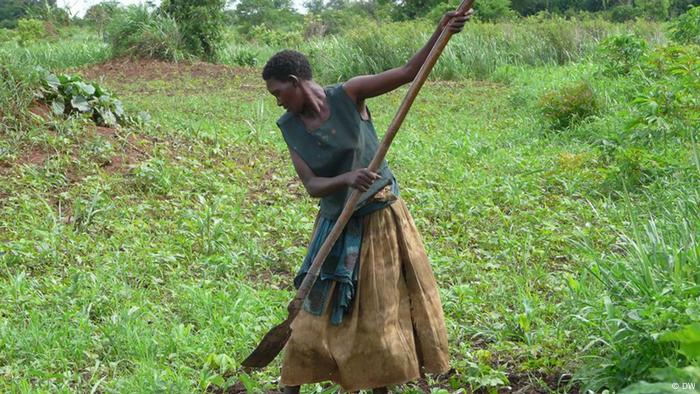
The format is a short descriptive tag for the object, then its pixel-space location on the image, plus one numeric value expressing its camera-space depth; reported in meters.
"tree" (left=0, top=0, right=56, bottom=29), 37.34
